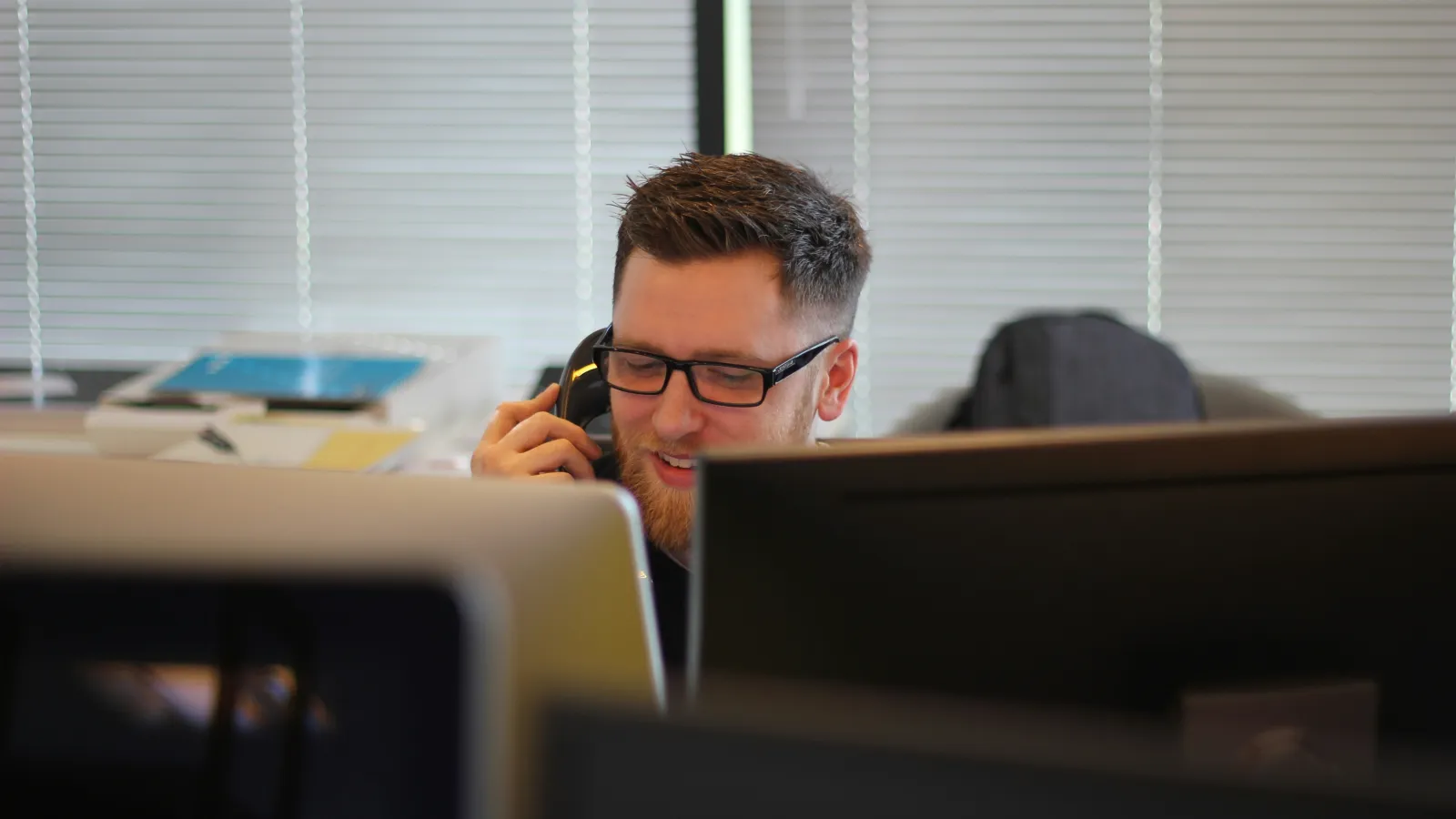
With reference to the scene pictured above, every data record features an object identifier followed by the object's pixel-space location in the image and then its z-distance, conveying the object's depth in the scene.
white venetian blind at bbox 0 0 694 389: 2.98
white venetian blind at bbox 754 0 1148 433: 2.94
